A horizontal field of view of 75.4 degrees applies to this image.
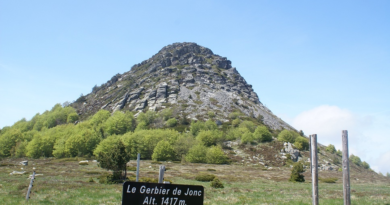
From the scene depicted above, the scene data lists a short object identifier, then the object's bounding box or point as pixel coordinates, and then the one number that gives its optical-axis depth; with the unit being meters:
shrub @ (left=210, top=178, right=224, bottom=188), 29.93
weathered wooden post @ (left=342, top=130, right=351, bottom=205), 9.69
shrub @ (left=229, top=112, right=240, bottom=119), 153.00
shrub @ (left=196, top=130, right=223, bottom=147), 107.38
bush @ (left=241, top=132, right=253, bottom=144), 113.06
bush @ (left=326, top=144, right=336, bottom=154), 182.93
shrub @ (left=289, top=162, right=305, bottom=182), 44.85
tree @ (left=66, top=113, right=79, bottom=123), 177.44
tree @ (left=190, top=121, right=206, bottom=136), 123.44
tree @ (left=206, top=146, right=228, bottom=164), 86.81
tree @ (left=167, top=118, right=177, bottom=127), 138.02
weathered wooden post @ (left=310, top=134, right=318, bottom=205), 10.36
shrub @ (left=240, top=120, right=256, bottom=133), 132.00
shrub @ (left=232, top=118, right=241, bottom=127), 137.64
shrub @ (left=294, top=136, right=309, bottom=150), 113.97
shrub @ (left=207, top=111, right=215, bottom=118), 149.88
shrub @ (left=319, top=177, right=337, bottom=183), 47.71
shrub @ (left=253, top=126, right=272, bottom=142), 116.47
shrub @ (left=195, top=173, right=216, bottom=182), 39.53
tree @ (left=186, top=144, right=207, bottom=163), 88.53
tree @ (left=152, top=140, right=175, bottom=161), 88.75
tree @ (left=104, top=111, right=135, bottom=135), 129.12
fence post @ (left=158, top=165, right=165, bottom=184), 8.52
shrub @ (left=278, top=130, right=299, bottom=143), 119.80
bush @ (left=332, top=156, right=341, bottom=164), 107.66
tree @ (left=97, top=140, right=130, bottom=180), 33.19
